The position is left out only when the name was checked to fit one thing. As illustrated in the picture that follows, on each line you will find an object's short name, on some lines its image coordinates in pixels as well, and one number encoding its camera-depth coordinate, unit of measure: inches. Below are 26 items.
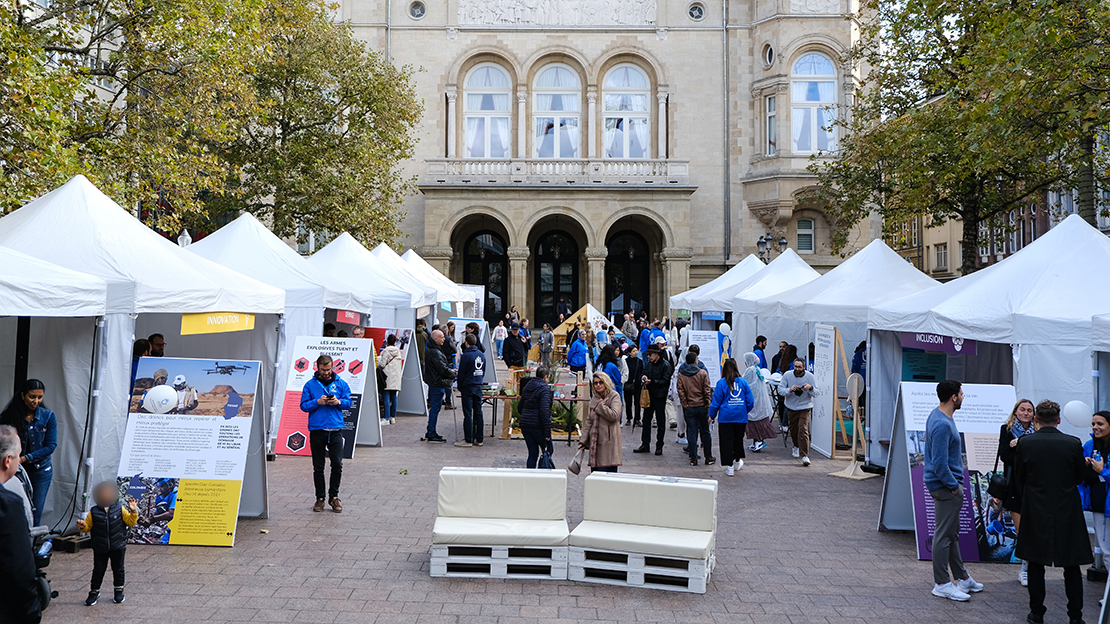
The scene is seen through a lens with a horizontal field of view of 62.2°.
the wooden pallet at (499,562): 280.5
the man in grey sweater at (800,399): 511.2
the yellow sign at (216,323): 365.7
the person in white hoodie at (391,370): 614.5
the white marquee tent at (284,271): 557.6
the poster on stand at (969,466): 312.7
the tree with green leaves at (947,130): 523.8
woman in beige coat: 365.7
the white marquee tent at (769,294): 758.5
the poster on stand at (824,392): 522.9
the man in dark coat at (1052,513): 242.7
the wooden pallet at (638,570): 272.5
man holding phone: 358.6
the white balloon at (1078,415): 281.3
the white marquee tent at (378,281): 674.2
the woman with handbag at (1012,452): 261.3
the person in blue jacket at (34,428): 277.0
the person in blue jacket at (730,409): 461.4
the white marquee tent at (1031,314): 341.4
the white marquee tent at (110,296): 317.1
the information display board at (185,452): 316.8
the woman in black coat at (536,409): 412.2
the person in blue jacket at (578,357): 759.7
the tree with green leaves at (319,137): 941.2
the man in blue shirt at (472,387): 537.0
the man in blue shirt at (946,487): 270.7
